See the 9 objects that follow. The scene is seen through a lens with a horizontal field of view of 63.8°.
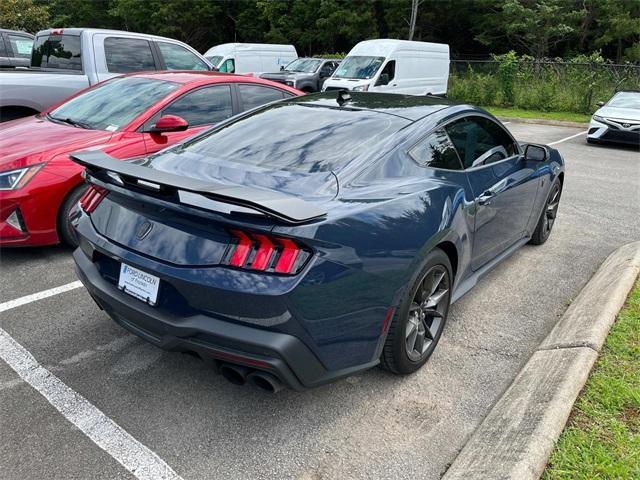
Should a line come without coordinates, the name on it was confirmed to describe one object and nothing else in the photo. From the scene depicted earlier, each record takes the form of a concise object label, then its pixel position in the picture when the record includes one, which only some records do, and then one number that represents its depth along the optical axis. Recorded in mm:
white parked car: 11602
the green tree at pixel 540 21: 27469
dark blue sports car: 2119
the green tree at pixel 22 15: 33094
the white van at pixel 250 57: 19625
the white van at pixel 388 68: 15719
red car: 4066
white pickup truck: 6617
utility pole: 28011
